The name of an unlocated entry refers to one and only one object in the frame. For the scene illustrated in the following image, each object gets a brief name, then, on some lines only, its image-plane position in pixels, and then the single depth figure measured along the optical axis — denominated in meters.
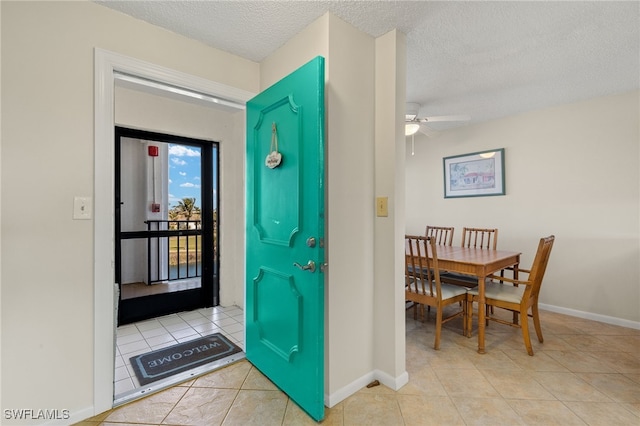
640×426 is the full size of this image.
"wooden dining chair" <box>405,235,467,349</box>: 2.42
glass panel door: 3.03
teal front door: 1.57
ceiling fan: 2.87
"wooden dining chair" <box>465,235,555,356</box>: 2.32
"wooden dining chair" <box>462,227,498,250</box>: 3.35
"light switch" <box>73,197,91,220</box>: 1.57
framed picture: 3.73
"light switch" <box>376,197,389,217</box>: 1.92
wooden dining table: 2.40
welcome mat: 2.09
